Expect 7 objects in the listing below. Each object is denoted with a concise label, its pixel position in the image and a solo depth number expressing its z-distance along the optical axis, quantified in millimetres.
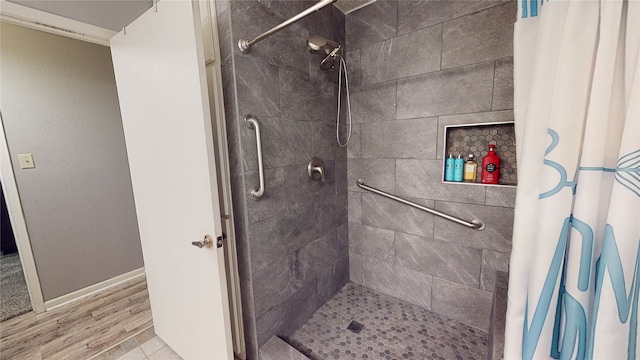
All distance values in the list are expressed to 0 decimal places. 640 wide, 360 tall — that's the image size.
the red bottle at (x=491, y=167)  1361
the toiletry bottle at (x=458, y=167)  1466
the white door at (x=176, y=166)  996
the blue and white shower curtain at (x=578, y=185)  471
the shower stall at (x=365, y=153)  1234
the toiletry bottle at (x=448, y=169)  1495
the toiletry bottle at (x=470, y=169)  1444
